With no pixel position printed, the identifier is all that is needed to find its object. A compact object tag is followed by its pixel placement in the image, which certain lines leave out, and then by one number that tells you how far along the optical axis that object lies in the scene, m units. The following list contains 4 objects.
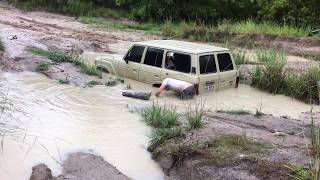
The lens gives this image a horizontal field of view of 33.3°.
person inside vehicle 13.46
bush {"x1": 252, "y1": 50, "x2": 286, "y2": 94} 14.52
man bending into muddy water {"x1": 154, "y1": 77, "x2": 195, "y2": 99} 12.63
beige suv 12.96
